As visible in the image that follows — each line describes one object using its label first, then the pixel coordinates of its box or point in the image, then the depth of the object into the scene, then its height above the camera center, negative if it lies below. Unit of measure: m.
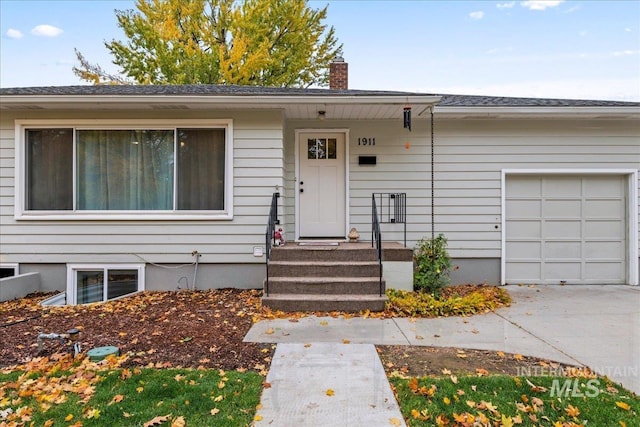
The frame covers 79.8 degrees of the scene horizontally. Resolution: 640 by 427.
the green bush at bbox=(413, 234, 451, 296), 5.75 -0.88
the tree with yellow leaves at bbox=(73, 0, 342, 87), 14.81 +6.66
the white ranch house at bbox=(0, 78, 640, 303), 6.05 +0.48
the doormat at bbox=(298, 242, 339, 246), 6.08 -0.55
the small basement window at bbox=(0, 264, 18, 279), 6.08 -1.00
